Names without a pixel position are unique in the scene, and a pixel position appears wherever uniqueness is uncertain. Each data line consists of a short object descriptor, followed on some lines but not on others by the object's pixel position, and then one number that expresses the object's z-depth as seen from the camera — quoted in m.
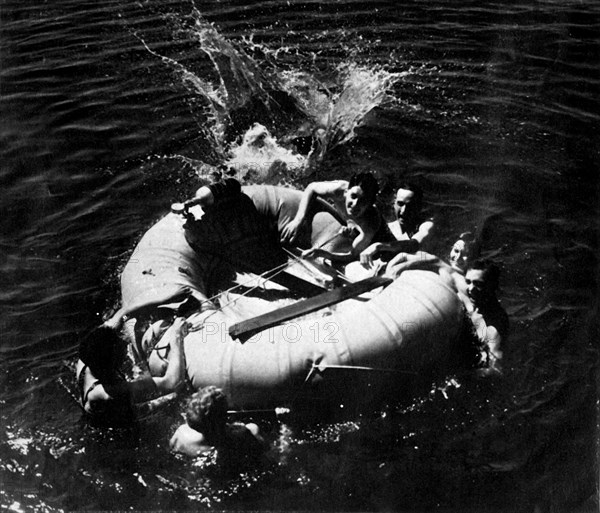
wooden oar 5.80
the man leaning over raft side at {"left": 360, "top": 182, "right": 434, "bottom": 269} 6.79
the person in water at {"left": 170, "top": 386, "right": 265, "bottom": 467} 5.31
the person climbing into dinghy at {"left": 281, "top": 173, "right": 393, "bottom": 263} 6.79
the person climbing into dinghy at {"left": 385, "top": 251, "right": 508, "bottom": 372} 6.07
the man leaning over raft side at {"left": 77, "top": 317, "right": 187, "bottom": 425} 5.57
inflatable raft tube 5.56
